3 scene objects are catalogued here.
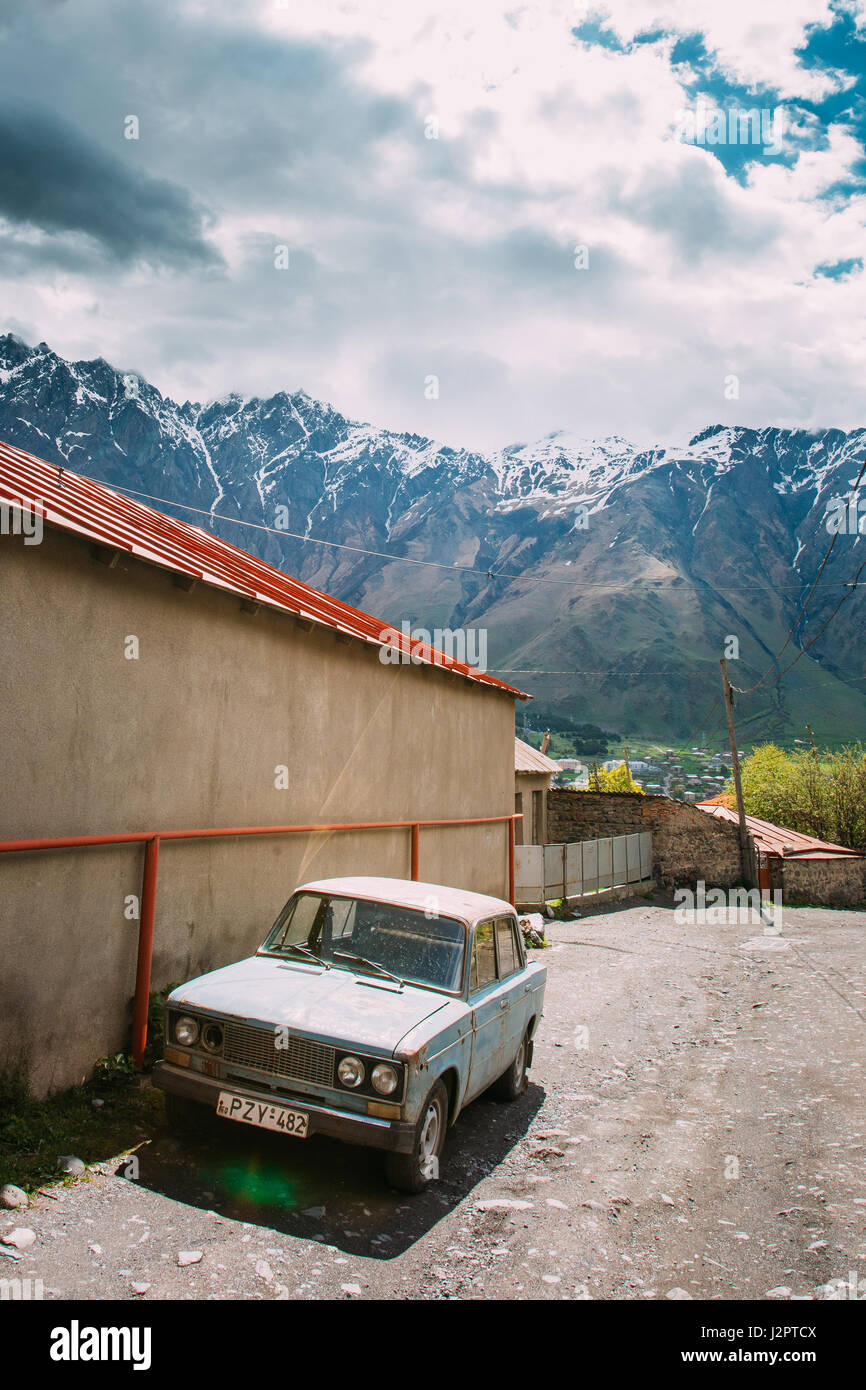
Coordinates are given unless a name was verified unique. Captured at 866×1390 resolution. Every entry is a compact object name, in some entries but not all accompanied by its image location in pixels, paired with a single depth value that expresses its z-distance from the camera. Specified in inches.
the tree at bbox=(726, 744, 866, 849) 1427.2
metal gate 756.6
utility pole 999.0
